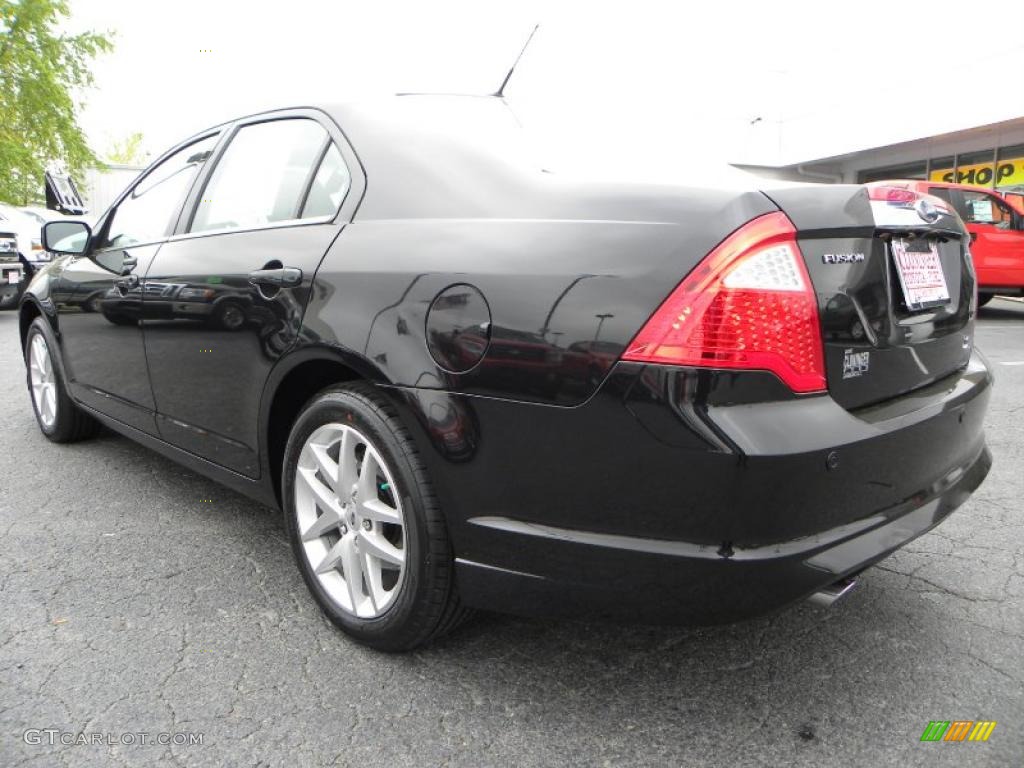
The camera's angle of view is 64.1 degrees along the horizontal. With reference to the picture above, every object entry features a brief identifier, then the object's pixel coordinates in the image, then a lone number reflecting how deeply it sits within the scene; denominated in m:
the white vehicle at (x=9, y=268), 10.45
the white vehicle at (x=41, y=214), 14.74
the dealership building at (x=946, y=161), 16.03
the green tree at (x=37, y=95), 25.20
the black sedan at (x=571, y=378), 1.62
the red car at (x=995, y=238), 10.98
